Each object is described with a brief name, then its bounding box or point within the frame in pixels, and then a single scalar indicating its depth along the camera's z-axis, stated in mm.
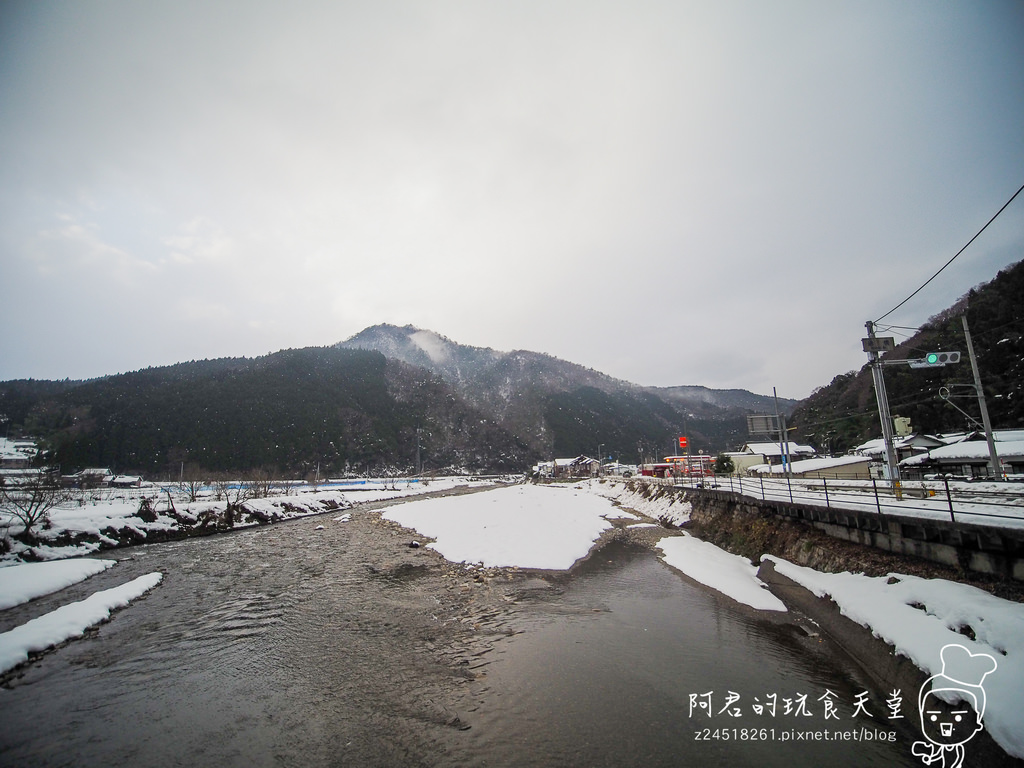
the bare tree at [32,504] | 20312
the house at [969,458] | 27156
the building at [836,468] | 40938
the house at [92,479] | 58669
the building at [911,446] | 37925
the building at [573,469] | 113462
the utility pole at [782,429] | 33612
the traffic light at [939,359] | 16219
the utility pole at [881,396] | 17828
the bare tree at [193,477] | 62762
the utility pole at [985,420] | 18031
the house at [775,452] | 62425
